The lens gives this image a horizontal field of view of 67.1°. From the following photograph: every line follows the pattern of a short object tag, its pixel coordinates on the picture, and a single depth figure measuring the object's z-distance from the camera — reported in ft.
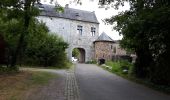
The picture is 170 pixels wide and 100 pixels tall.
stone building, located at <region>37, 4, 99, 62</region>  81.18
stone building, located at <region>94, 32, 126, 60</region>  81.83
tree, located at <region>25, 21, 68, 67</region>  51.26
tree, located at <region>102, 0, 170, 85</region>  22.99
